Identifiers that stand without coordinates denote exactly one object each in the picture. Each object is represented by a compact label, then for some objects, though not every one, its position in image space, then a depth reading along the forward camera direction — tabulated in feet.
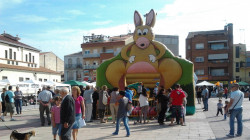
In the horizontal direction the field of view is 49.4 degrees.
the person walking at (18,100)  52.83
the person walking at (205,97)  54.60
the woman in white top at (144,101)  36.74
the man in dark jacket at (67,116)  19.95
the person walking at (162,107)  36.07
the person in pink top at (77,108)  23.71
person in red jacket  34.68
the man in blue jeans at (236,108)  27.30
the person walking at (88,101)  38.70
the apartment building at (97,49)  163.94
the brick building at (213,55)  160.86
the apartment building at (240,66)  168.25
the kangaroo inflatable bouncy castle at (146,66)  44.91
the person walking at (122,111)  28.32
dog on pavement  22.43
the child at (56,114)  24.73
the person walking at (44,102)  36.96
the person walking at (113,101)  37.52
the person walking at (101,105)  39.06
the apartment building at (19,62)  107.12
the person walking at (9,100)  44.16
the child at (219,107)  45.33
